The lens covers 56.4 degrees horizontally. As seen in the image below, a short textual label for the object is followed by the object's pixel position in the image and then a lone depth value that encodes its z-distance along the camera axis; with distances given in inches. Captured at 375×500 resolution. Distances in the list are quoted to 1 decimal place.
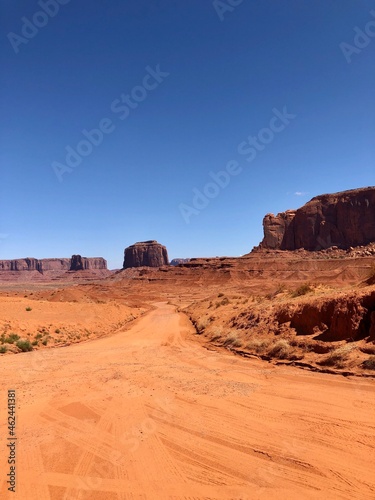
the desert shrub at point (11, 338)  696.3
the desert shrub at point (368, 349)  389.9
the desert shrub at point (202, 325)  873.0
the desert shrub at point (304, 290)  700.0
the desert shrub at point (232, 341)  595.2
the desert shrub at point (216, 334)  697.6
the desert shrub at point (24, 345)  681.4
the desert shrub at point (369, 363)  362.3
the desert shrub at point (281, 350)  473.5
